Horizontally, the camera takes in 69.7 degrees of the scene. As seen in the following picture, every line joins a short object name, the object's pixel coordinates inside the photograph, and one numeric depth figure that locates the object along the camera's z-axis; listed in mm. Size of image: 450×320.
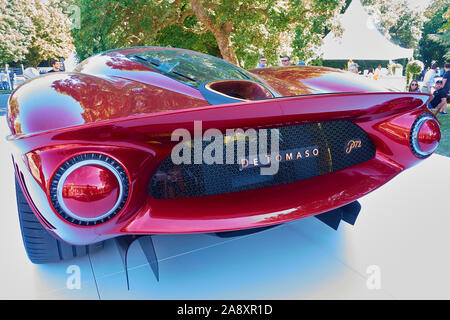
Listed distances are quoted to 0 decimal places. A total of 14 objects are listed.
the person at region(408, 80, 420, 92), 7957
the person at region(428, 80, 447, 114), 6906
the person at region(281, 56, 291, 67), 7664
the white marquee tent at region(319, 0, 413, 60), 13797
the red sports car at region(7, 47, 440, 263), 1117
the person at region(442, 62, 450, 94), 6962
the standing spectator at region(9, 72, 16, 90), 23994
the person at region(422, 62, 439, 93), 9148
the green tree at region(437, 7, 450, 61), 23109
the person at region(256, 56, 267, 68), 8713
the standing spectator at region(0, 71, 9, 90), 23938
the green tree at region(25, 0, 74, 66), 27198
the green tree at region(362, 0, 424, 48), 36406
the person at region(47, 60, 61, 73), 5968
